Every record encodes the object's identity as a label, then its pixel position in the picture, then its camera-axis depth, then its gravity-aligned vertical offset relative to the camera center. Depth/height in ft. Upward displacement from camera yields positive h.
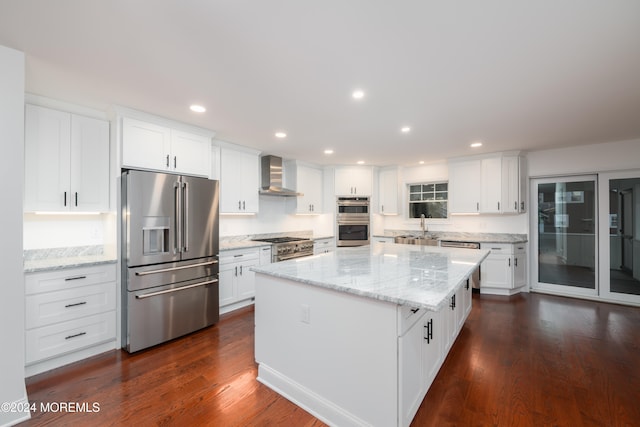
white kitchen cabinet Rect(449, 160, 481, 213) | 16.31 +1.64
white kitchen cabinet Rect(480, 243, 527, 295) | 14.75 -3.08
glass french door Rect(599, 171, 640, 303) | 13.39 -1.16
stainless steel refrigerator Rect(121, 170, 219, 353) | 8.89 -1.50
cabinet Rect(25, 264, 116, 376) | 7.54 -3.00
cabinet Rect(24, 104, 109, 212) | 8.27 +1.70
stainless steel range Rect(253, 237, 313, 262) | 14.25 -1.88
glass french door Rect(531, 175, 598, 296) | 14.57 -1.23
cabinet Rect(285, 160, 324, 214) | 17.69 +1.98
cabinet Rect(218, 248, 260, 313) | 12.09 -2.95
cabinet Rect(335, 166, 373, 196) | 19.24 +2.31
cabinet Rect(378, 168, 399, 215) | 19.43 +1.62
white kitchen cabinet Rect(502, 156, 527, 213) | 15.08 +1.63
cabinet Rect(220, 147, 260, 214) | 13.46 +1.71
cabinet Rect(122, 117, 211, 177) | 9.35 +2.44
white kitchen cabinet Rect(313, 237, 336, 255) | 17.60 -2.08
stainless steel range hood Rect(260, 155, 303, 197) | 15.43 +2.16
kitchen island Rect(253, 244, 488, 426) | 5.08 -2.63
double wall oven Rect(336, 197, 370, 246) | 19.31 -0.60
